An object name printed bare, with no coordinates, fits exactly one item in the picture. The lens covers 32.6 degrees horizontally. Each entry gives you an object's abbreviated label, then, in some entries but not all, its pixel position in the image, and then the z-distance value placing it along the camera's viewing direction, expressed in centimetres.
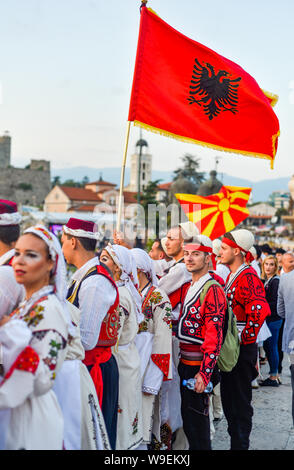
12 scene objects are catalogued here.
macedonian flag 785
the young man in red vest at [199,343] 374
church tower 13300
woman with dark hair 219
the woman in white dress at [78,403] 265
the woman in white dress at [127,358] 368
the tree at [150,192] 6429
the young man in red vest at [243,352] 425
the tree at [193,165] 8575
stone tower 10931
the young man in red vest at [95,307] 323
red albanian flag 543
